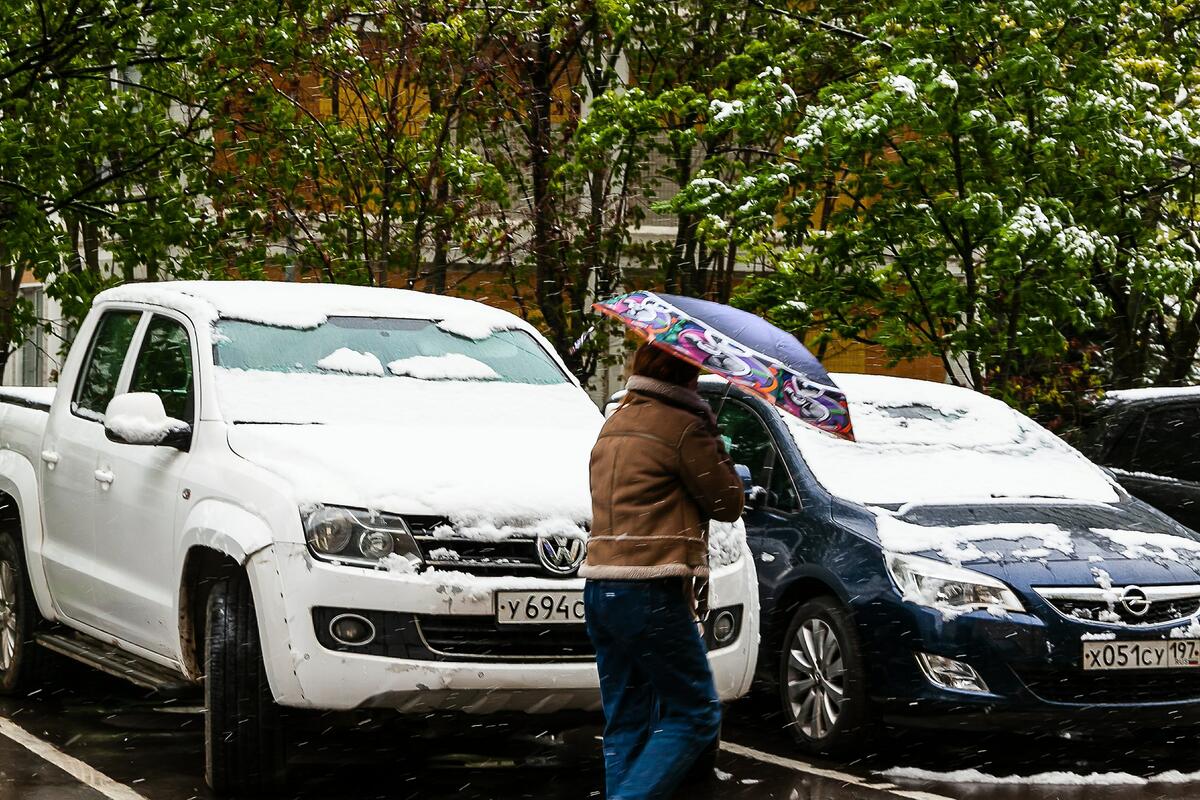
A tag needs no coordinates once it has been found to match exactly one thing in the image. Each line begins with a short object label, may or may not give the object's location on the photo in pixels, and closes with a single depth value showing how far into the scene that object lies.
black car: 10.05
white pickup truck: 5.75
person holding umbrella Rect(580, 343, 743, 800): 4.91
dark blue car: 6.93
